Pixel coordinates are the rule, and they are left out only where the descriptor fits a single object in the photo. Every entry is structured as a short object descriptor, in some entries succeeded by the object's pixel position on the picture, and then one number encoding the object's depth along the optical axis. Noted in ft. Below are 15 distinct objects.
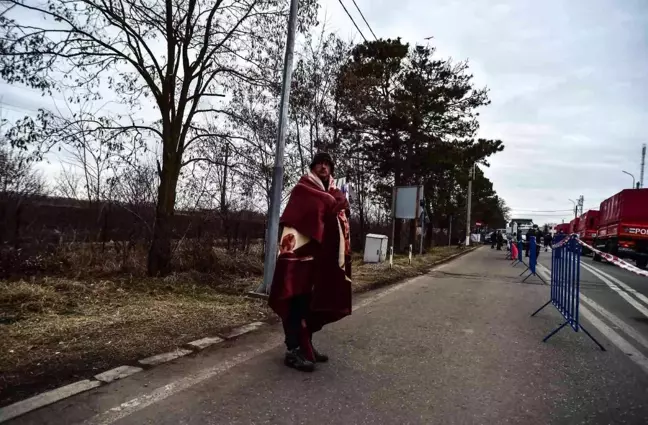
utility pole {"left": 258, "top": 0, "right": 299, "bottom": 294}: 26.02
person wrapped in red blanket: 14.17
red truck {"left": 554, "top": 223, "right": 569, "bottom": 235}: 182.11
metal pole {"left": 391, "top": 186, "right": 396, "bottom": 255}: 49.25
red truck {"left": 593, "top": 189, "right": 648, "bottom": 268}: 69.55
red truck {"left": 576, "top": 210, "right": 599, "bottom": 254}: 105.70
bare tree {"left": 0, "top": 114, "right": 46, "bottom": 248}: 24.19
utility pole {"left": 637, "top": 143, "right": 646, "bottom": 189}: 190.45
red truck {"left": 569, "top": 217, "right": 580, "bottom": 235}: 136.41
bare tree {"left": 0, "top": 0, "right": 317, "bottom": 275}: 26.30
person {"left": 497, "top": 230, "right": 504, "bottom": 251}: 134.47
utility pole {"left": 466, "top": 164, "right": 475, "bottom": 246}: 134.82
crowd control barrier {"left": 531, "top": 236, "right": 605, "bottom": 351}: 19.86
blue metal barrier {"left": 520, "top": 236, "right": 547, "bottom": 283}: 47.27
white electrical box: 53.67
